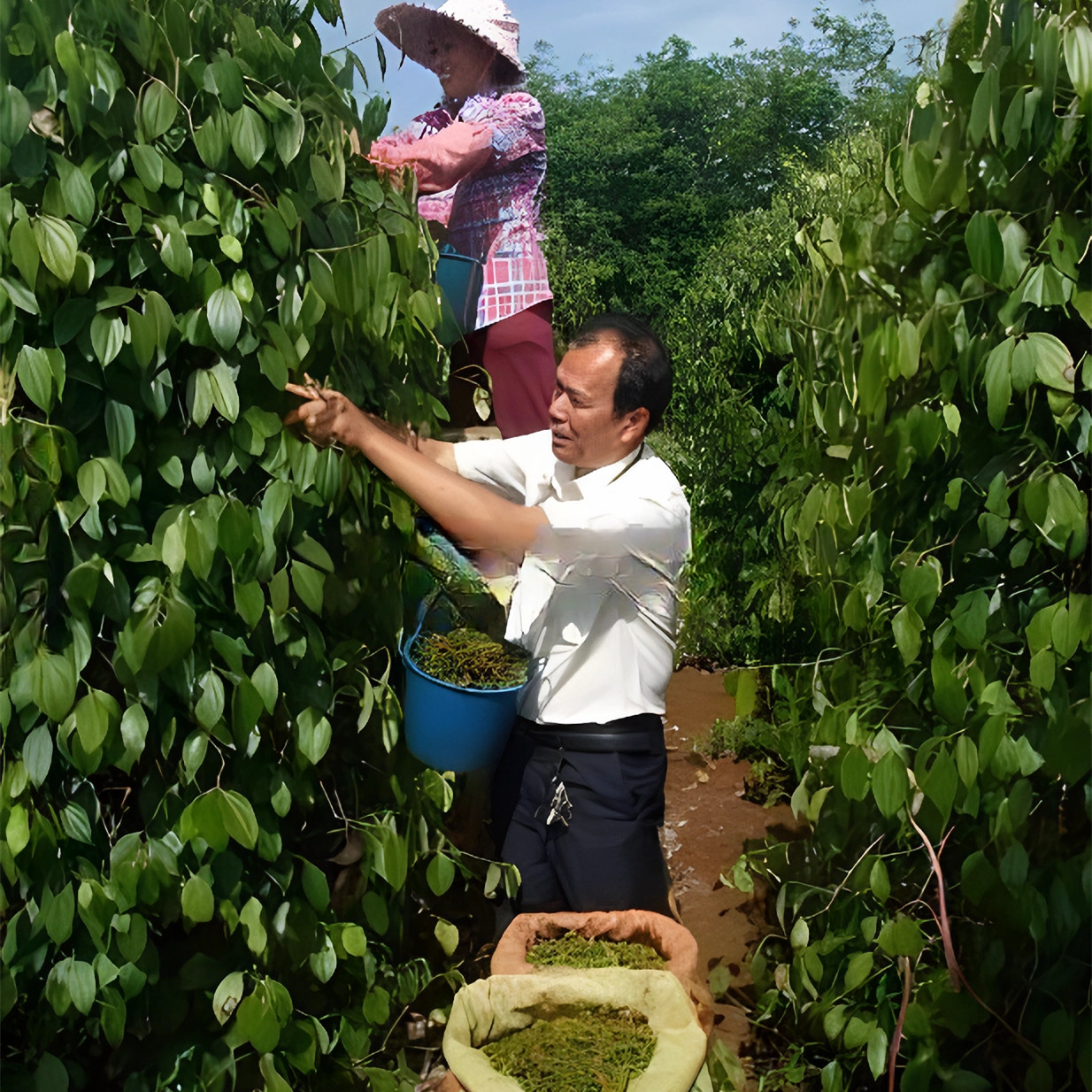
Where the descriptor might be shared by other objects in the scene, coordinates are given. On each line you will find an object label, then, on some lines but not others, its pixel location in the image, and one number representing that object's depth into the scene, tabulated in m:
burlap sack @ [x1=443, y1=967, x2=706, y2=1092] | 1.44
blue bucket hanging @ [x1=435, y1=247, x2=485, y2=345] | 2.01
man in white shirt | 2.02
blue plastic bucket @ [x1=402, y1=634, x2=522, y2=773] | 1.87
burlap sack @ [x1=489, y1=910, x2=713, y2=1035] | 1.82
